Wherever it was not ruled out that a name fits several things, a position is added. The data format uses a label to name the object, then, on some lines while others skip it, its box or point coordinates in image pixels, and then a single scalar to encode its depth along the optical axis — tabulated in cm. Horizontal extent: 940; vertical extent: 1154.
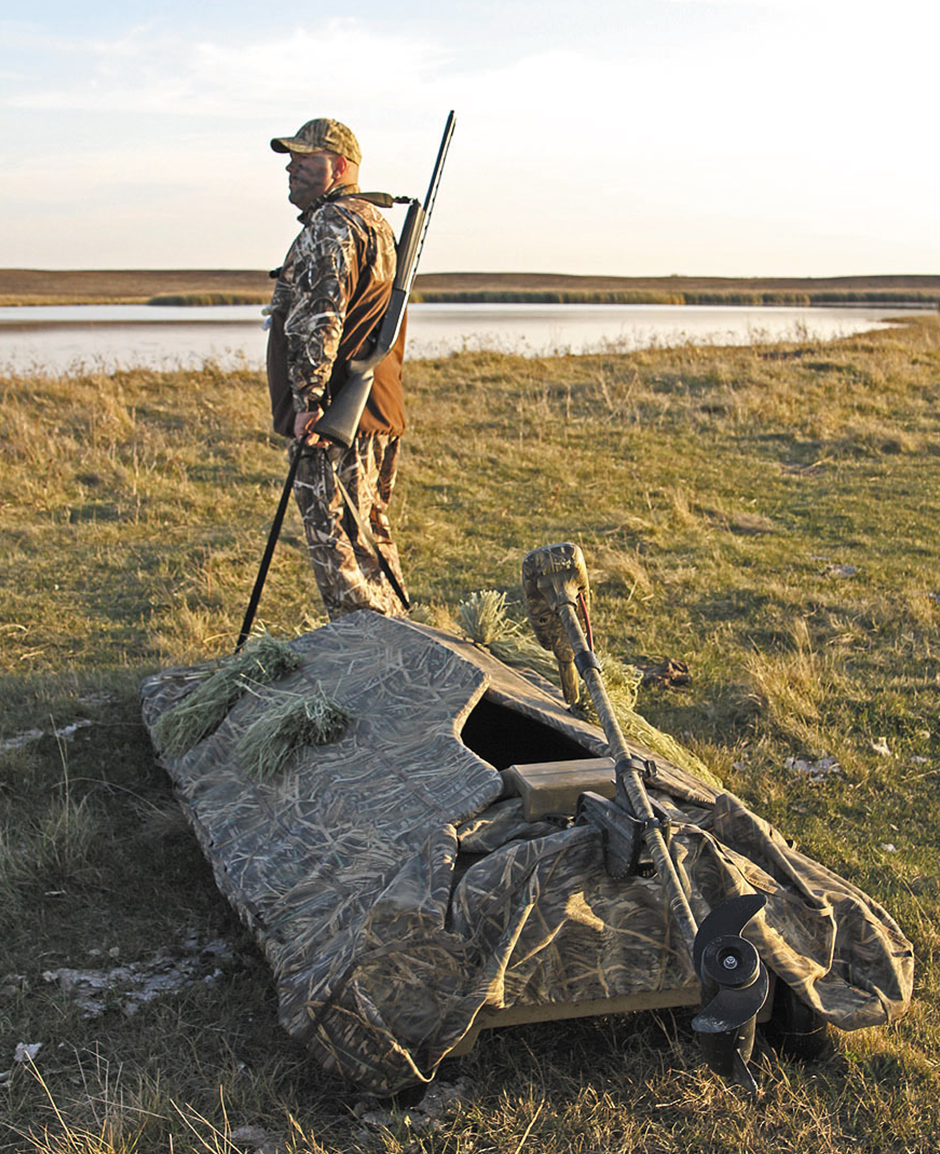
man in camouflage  528
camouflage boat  265
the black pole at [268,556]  546
